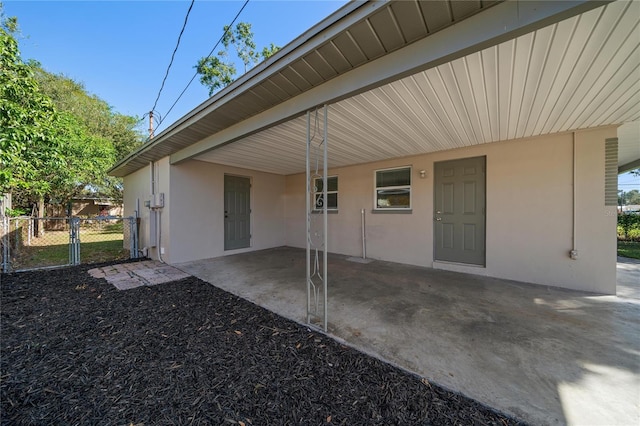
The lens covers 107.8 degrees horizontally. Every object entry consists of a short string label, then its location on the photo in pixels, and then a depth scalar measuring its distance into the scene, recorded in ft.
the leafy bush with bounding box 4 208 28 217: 18.97
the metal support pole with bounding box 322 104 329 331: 7.50
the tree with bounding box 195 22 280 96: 38.04
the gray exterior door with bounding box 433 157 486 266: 14.26
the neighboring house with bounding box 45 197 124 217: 45.97
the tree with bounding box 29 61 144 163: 30.99
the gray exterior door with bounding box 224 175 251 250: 20.30
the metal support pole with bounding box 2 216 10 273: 14.03
